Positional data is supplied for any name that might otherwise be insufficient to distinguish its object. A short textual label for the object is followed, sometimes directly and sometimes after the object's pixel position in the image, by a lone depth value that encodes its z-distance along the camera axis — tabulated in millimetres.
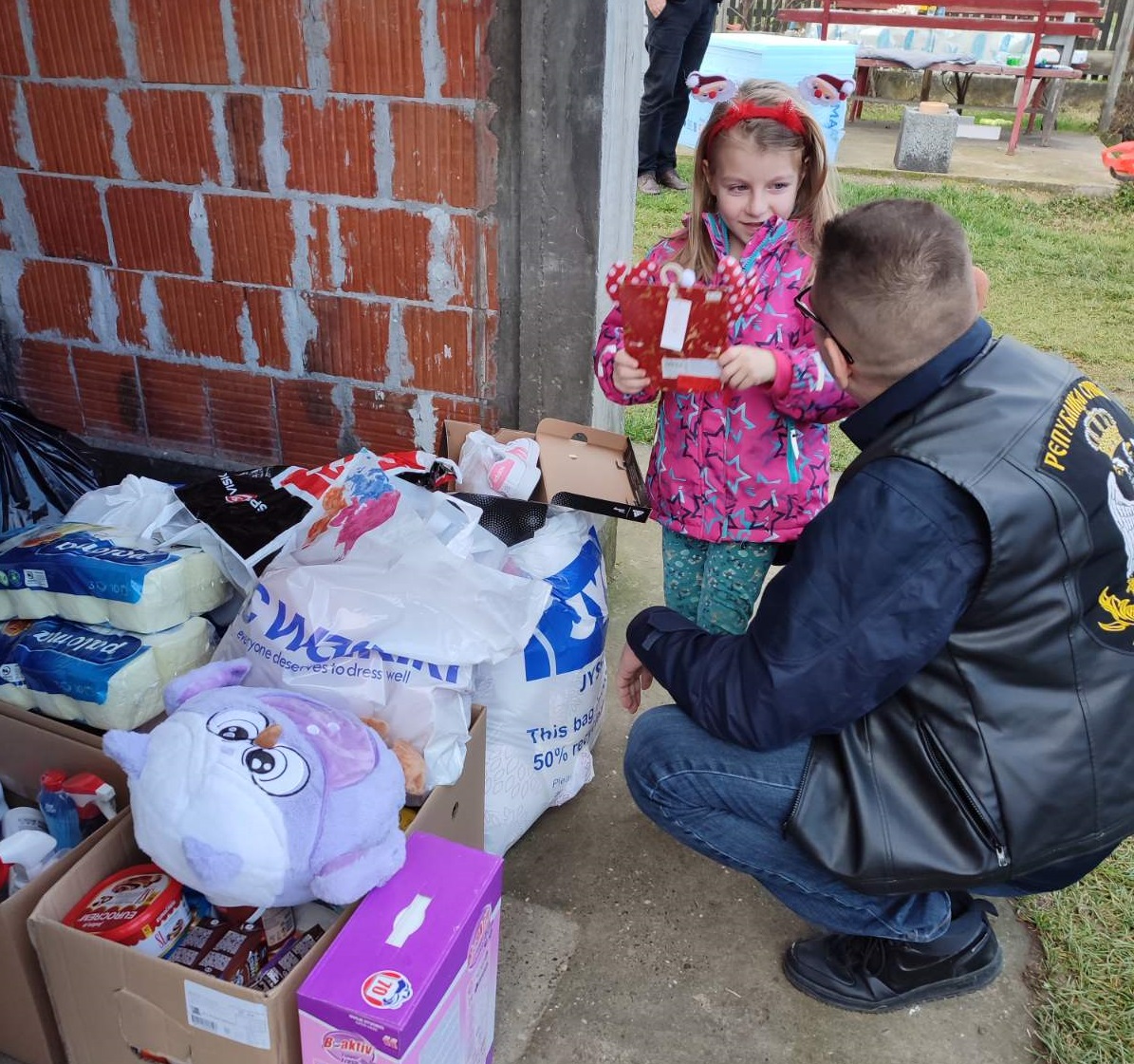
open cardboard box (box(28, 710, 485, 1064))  1299
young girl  1938
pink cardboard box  1267
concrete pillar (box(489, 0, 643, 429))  2277
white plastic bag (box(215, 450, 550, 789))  1716
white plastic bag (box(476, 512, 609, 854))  1980
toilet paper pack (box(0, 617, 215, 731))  1899
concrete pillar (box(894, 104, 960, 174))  8008
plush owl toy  1333
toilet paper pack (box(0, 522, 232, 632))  1973
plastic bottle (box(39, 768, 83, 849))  1665
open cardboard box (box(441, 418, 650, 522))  2209
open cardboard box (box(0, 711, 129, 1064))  1459
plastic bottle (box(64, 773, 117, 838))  1670
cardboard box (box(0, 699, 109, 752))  1761
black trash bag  2520
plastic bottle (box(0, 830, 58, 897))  1607
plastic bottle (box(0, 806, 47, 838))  1717
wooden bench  9164
